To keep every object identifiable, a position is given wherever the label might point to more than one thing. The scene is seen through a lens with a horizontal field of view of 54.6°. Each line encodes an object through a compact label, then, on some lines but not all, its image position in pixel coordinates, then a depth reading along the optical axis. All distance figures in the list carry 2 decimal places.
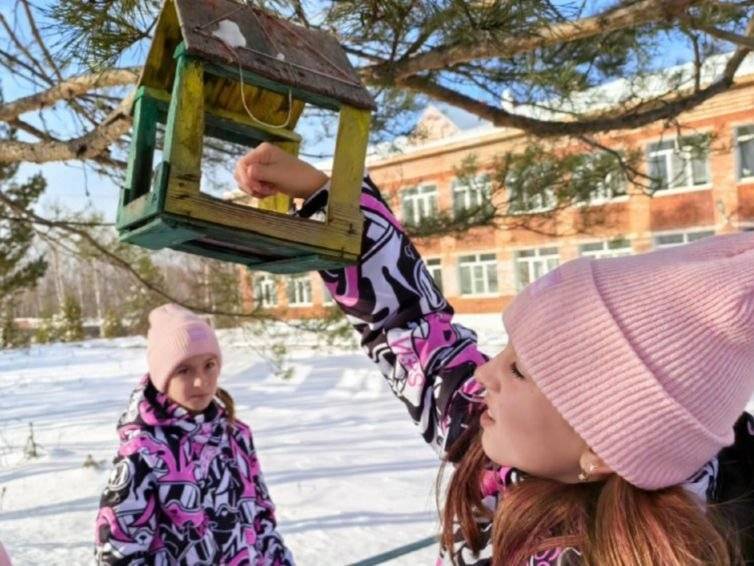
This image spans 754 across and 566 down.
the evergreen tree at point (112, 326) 17.94
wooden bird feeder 0.73
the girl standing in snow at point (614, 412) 0.73
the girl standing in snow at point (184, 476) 1.68
